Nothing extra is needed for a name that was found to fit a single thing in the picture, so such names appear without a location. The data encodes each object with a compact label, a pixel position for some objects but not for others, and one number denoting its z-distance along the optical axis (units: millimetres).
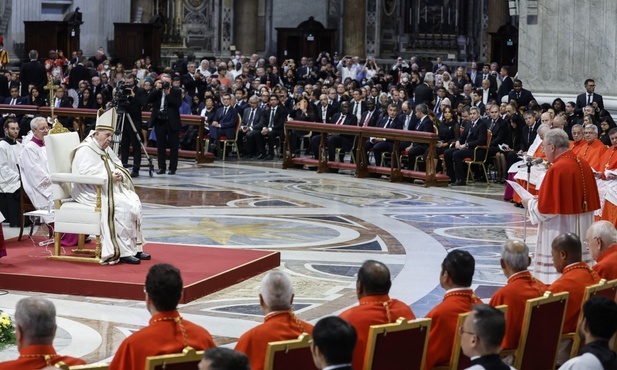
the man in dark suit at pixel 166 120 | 19719
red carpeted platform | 10438
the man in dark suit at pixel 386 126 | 20219
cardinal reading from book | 10719
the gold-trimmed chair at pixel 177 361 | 5444
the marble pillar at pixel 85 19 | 30938
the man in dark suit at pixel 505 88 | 24734
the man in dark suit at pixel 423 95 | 24281
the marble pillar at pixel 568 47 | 19844
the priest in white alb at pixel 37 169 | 13133
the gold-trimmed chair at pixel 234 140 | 22709
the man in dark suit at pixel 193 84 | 26047
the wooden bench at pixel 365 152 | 18922
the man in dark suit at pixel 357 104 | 22422
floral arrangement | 8656
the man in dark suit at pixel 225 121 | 22781
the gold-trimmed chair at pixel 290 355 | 5742
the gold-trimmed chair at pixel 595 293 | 7230
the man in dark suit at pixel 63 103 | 22875
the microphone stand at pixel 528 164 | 12281
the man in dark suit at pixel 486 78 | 26848
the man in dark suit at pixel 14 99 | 23062
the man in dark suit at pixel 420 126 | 19453
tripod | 19062
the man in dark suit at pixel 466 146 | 19219
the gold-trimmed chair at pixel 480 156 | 19219
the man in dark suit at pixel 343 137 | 21234
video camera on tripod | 19219
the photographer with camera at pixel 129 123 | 19266
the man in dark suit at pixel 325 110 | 22234
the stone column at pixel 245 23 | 36969
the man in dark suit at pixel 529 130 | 18453
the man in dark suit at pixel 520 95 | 20938
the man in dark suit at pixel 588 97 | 19219
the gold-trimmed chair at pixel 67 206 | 11297
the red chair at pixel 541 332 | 6816
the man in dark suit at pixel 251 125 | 22953
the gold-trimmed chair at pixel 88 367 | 5355
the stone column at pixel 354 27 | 37156
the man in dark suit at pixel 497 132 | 19227
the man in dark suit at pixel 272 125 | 22844
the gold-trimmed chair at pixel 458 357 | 6422
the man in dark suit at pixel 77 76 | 26688
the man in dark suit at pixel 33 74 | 25781
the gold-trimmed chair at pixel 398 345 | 6039
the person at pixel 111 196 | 11234
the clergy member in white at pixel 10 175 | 13891
